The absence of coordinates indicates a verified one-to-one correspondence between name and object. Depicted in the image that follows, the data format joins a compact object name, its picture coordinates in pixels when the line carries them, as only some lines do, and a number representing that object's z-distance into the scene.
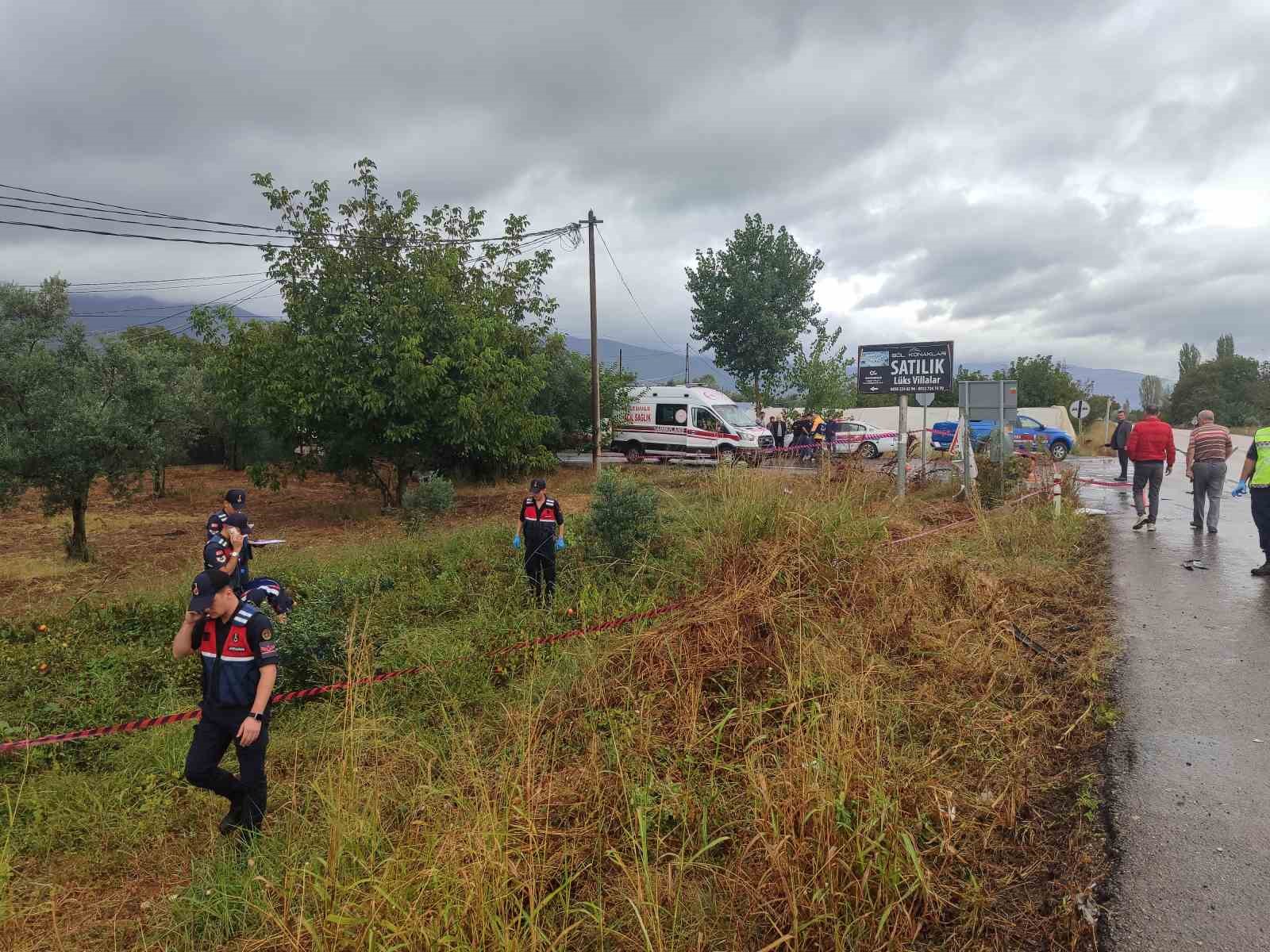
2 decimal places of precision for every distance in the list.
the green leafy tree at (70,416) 11.40
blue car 26.11
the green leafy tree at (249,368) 14.20
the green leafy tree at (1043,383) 51.75
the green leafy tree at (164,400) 12.42
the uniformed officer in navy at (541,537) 7.39
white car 25.36
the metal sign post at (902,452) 11.19
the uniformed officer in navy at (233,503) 5.77
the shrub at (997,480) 11.88
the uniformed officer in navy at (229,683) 3.57
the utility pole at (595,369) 19.23
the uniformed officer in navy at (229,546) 5.11
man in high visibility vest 7.27
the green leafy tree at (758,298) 34.19
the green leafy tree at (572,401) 22.78
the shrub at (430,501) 13.64
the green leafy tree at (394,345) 13.66
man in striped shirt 8.78
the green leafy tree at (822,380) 26.16
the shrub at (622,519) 8.45
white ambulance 22.91
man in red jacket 9.94
